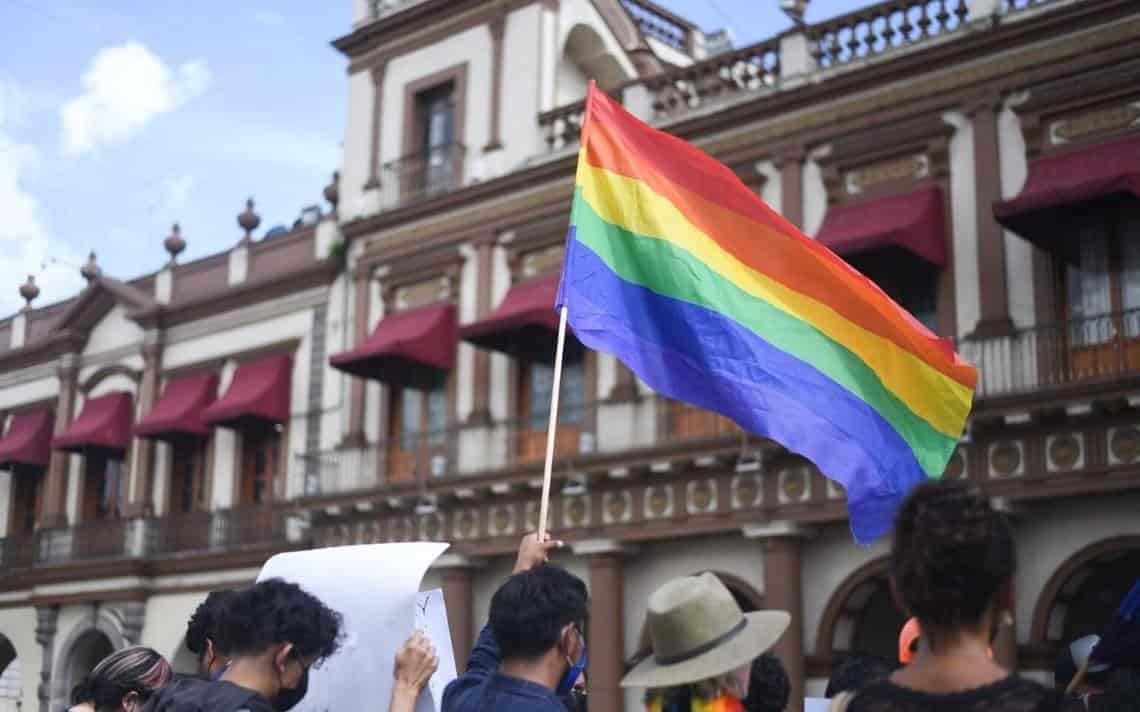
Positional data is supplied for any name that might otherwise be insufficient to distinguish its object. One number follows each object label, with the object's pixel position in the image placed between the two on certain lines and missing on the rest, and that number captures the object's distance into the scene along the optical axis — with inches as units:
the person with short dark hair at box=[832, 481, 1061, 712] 121.7
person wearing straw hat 156.4
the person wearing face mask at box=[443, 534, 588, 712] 168.4
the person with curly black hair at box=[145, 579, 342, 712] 165.2
